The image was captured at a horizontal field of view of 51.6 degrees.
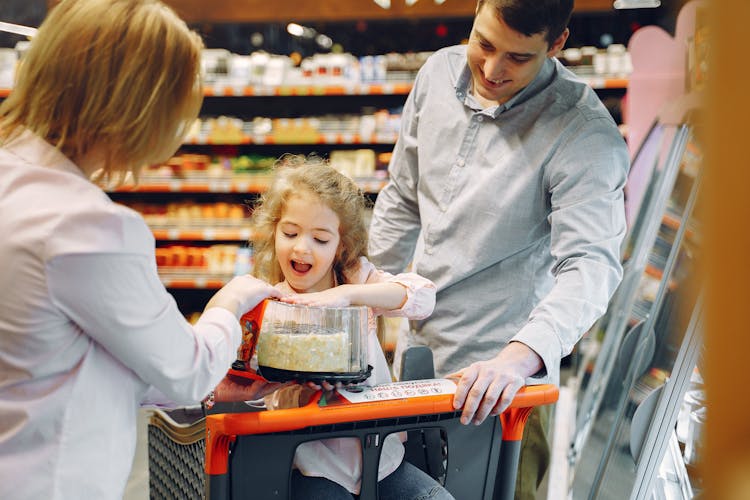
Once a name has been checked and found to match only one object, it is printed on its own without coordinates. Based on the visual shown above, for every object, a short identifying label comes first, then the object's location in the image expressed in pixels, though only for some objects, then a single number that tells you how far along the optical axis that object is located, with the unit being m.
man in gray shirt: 1.94
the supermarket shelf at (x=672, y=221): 2.71
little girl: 1.73
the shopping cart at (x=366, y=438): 1.46
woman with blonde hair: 1.13
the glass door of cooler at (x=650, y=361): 2.17
